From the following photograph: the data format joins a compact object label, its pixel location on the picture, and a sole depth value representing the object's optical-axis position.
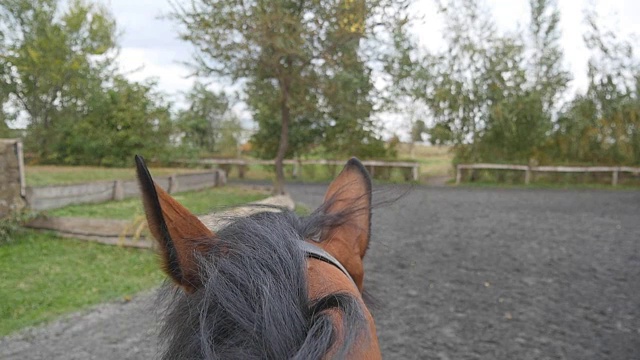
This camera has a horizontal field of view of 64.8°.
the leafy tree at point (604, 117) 18.94
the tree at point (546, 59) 20.36
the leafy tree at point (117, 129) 13.52
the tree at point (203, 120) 15.03
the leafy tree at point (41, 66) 13.90
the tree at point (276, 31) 9.31
